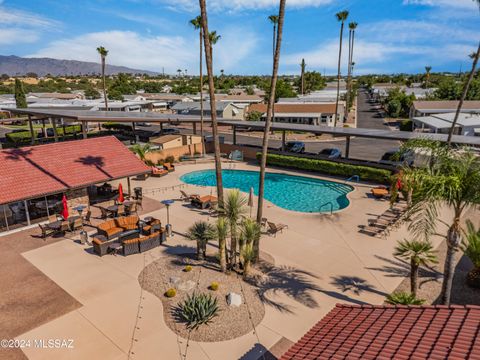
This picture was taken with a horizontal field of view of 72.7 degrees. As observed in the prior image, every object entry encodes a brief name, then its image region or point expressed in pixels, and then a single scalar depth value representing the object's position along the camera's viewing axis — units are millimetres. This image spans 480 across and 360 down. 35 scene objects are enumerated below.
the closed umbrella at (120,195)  21062
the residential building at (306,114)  56653
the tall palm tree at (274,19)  47634
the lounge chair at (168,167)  32844
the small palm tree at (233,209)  14172
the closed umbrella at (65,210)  18566
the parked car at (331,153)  33688
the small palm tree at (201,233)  15341
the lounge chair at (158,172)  31141
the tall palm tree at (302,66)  100919
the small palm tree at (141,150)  32344
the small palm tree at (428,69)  99725
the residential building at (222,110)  63856
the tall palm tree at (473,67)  18528
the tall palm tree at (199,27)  34312
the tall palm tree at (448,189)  9625
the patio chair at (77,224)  19156
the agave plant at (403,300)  10852
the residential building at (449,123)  41594
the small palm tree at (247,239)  13602
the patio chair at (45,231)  18141
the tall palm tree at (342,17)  51281
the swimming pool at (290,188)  24922
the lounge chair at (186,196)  23788
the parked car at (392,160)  26512
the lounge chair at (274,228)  18484
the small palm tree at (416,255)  12000
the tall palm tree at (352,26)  60562
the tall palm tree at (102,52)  53125
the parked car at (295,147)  37147
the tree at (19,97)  65188
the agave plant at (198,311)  11469
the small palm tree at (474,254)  13031
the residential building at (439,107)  56188
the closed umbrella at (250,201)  22656
